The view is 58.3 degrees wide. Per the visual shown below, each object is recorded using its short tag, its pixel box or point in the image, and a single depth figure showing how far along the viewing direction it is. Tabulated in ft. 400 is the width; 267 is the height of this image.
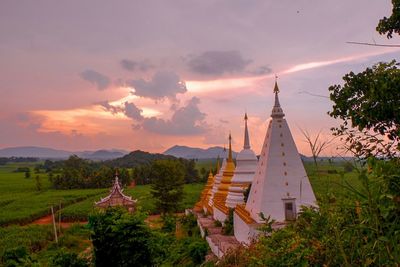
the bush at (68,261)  28.60
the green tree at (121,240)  25.05
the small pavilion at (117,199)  86.48
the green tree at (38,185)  187.25
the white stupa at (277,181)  42.09
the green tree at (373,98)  20.43
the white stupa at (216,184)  76.66
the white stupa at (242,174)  61.05
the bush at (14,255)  44.27
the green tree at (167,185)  97.40
